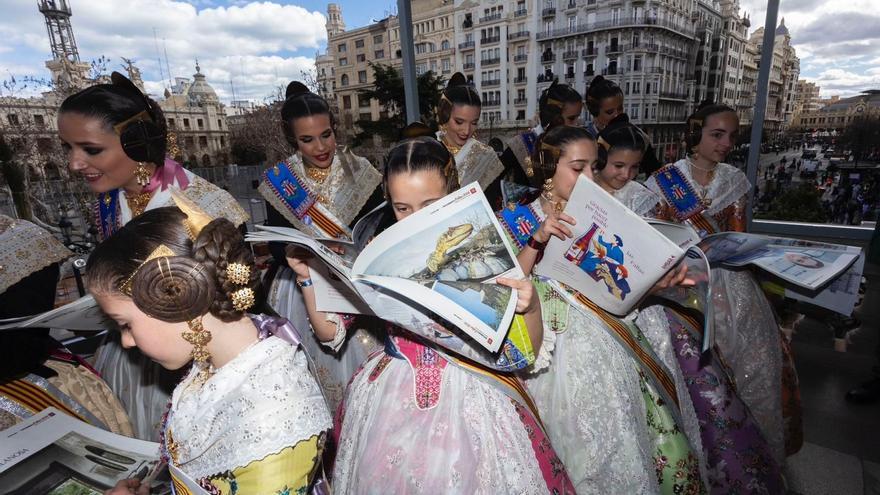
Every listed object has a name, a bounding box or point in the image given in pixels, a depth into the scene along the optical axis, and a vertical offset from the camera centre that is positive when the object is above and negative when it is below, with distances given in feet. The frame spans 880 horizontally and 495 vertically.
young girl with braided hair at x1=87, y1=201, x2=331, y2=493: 3.39 -1.74
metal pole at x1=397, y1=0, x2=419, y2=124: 16.56 +3.40
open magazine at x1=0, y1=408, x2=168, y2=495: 3.92 -2.95
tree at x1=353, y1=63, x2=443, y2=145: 32.60 +3.92
